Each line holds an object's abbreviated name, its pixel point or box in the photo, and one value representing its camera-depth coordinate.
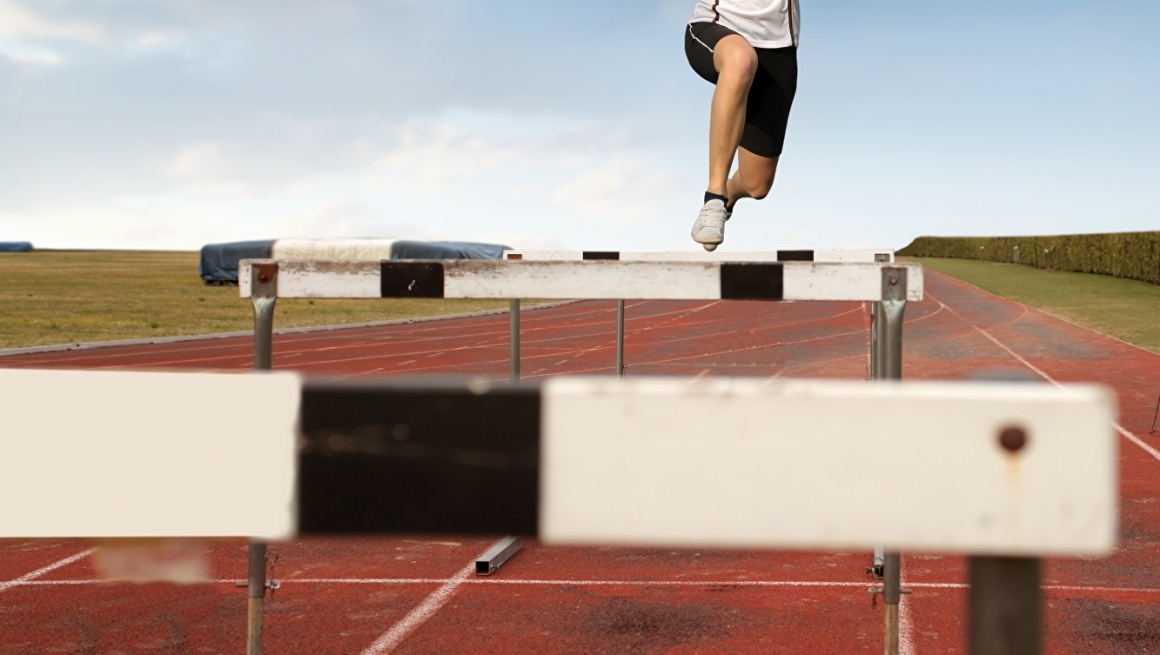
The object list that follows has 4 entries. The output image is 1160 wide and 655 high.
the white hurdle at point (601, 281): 3.15
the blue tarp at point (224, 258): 40.91
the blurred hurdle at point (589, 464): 1.05
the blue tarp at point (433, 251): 39.12
